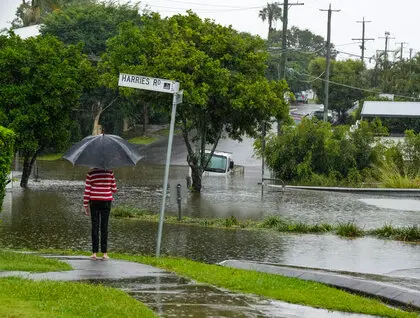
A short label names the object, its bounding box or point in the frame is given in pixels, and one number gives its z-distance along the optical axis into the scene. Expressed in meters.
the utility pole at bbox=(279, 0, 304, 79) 50.31
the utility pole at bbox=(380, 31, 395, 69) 96.68
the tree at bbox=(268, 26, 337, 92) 94.84
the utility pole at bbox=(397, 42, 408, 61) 98.18
